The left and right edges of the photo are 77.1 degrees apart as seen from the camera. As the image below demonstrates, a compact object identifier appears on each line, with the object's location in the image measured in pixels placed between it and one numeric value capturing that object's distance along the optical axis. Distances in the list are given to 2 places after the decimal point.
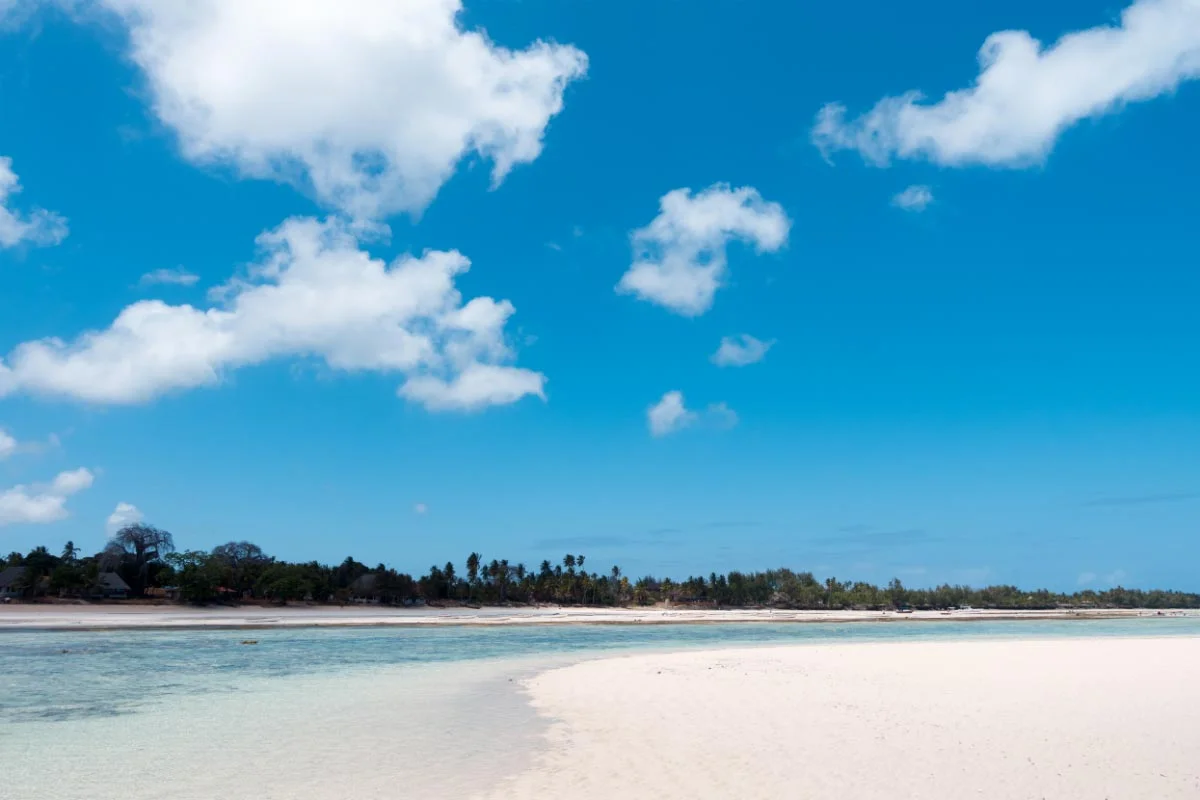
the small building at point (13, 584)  82.19
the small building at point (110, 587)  85.56
